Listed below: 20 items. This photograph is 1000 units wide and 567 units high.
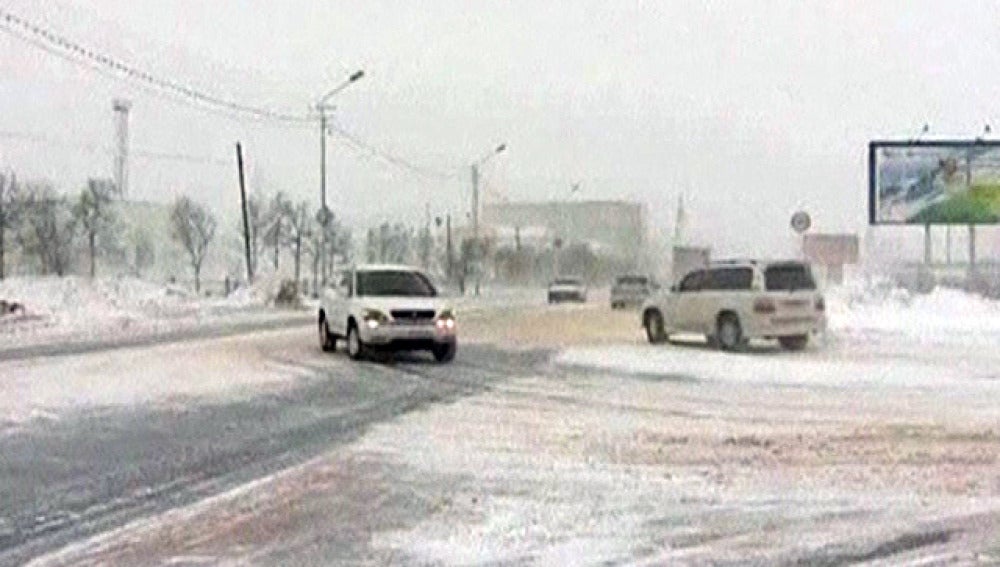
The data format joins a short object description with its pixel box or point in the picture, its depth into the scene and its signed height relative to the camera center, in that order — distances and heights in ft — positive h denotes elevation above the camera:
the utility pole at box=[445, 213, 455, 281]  378.94 +6.17
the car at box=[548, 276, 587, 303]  298.56 -2.21
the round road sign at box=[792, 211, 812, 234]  150.00 +5.47
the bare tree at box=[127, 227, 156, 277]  373.40 +7.04
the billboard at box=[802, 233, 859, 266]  213.66 +4.10
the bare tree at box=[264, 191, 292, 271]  361.71 +13.66
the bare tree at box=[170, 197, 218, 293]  349.00 +11.72
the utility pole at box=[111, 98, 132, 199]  319.88 +26.04
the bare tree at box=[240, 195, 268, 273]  340.41 +12.68
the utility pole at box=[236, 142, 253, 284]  247.70 +13.07
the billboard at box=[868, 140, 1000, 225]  186.50 +11.49
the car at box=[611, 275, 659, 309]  241.14 -1.63
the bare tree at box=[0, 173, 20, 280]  290.15 +13.81
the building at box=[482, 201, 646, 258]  532.32 +19.86
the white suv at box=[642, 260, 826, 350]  109.19 -1.73
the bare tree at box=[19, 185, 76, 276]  313.53 +10.64
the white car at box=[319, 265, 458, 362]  94.17 -2.03
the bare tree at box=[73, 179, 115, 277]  315.58 +14.07
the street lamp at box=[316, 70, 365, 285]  222.07 +14.51
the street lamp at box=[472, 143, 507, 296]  348.75 +17.99
